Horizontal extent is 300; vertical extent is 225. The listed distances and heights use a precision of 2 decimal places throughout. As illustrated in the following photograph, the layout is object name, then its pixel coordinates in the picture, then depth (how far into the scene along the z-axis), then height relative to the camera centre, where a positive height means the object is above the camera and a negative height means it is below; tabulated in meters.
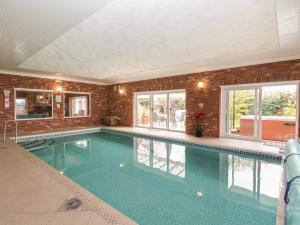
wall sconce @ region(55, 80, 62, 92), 9.01 +1.08
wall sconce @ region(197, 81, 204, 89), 7.15 +0.93
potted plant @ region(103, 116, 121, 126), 10.18 -0.67
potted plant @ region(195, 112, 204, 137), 6.96 -0.65
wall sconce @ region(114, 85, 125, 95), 10.30 +1.08
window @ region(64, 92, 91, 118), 9.57 +0.21
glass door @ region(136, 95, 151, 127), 9.45 -0.10
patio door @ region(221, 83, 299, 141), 5.67 -0.09
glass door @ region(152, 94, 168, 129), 8.77 -0.13
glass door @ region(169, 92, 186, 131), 8.20 -0.12
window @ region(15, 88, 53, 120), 8.03 +0.18
